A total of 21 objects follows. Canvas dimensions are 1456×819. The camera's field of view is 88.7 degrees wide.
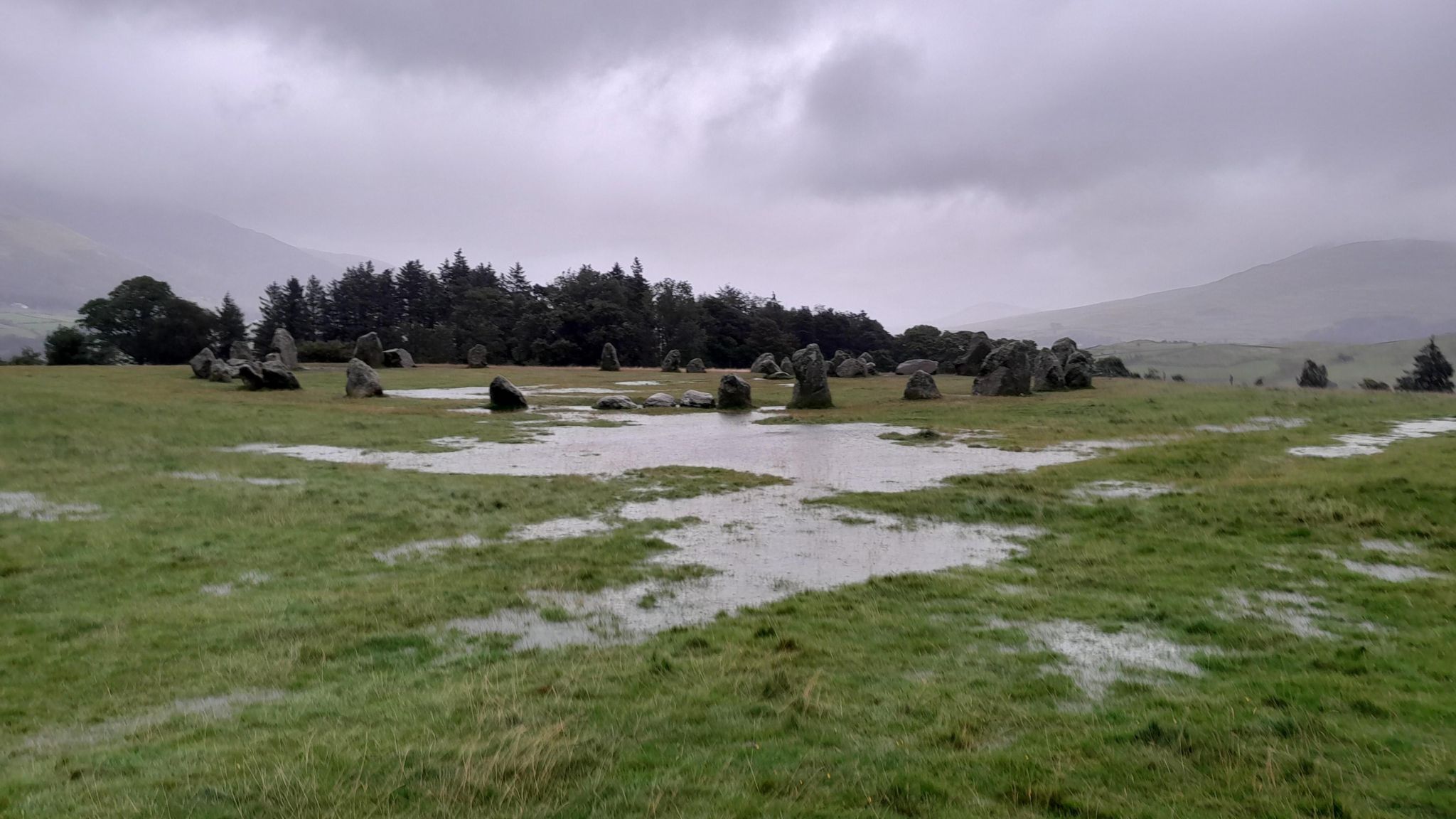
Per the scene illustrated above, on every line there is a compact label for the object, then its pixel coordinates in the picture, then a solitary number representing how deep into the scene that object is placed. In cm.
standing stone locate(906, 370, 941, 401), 3197
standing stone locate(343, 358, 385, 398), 3055
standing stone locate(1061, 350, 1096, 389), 3750
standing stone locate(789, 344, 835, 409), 2867
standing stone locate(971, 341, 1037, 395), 3406
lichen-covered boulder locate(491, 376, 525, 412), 2775
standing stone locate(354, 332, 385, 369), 4888
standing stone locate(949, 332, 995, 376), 4919
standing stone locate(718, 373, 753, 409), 3022
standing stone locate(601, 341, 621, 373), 5753
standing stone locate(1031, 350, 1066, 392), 3653
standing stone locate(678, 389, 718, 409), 3088
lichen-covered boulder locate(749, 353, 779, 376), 5322
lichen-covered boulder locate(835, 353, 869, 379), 5009
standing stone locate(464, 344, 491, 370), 5681
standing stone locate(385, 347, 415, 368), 5165
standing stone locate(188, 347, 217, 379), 3609
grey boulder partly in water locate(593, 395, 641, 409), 2928
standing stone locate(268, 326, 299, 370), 4494
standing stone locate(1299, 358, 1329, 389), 4009
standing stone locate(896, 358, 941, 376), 5172
